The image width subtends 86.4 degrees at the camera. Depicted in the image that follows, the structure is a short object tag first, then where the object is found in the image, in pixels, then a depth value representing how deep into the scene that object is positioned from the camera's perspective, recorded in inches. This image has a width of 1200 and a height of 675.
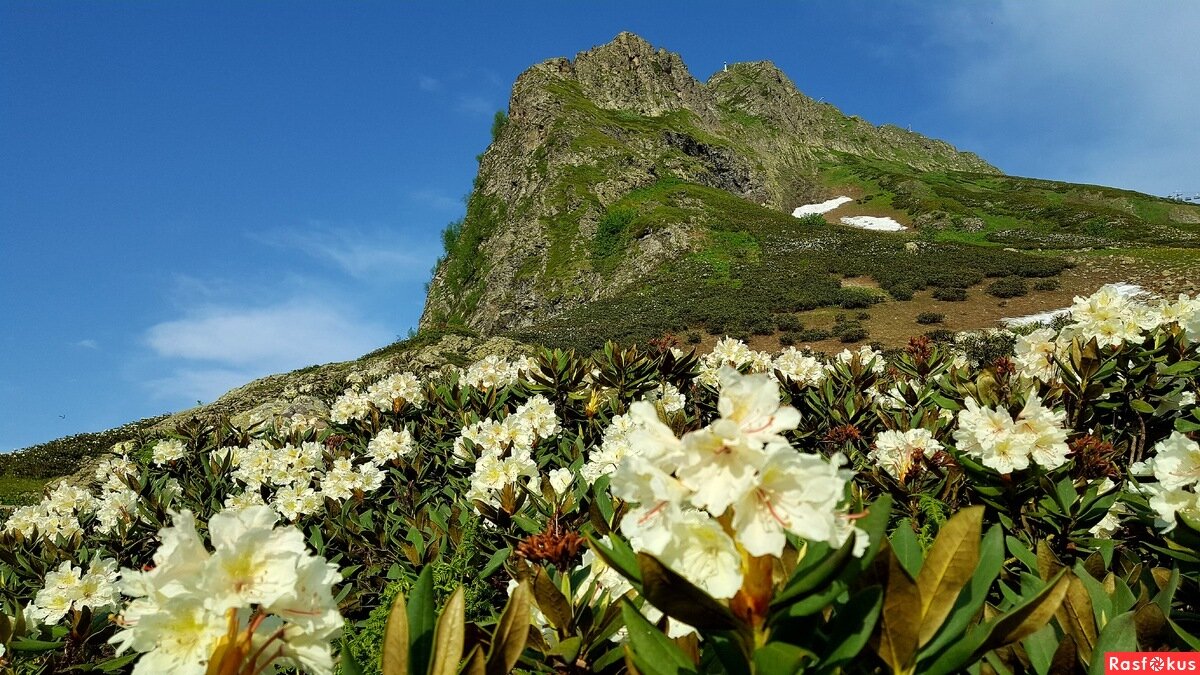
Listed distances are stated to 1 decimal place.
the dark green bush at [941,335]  617.6
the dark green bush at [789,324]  754.2
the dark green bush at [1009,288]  825.5
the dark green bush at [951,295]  826.0
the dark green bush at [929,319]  730.8
